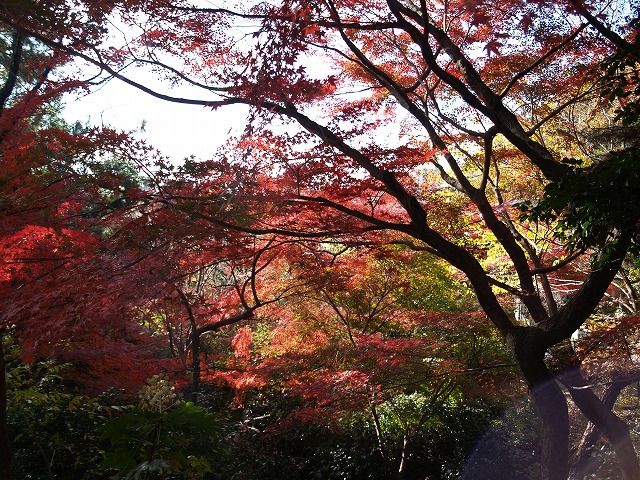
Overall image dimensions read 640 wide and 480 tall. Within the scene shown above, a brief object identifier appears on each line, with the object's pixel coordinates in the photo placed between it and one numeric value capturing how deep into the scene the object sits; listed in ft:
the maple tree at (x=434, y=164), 11.32
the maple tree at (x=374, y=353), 20.49
